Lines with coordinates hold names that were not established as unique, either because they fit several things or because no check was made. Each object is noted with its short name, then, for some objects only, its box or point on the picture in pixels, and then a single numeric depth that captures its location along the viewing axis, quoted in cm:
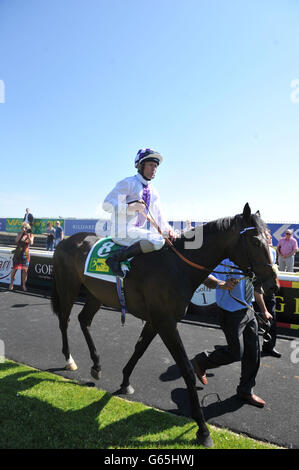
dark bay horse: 277
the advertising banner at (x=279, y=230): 1509
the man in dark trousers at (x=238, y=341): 343
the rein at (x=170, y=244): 307
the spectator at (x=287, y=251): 979
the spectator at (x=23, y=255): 915
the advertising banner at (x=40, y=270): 958
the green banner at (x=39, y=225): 2385
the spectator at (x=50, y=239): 1658
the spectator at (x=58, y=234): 1656
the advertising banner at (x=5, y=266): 1005
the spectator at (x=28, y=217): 1664
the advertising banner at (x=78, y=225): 2248
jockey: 324
